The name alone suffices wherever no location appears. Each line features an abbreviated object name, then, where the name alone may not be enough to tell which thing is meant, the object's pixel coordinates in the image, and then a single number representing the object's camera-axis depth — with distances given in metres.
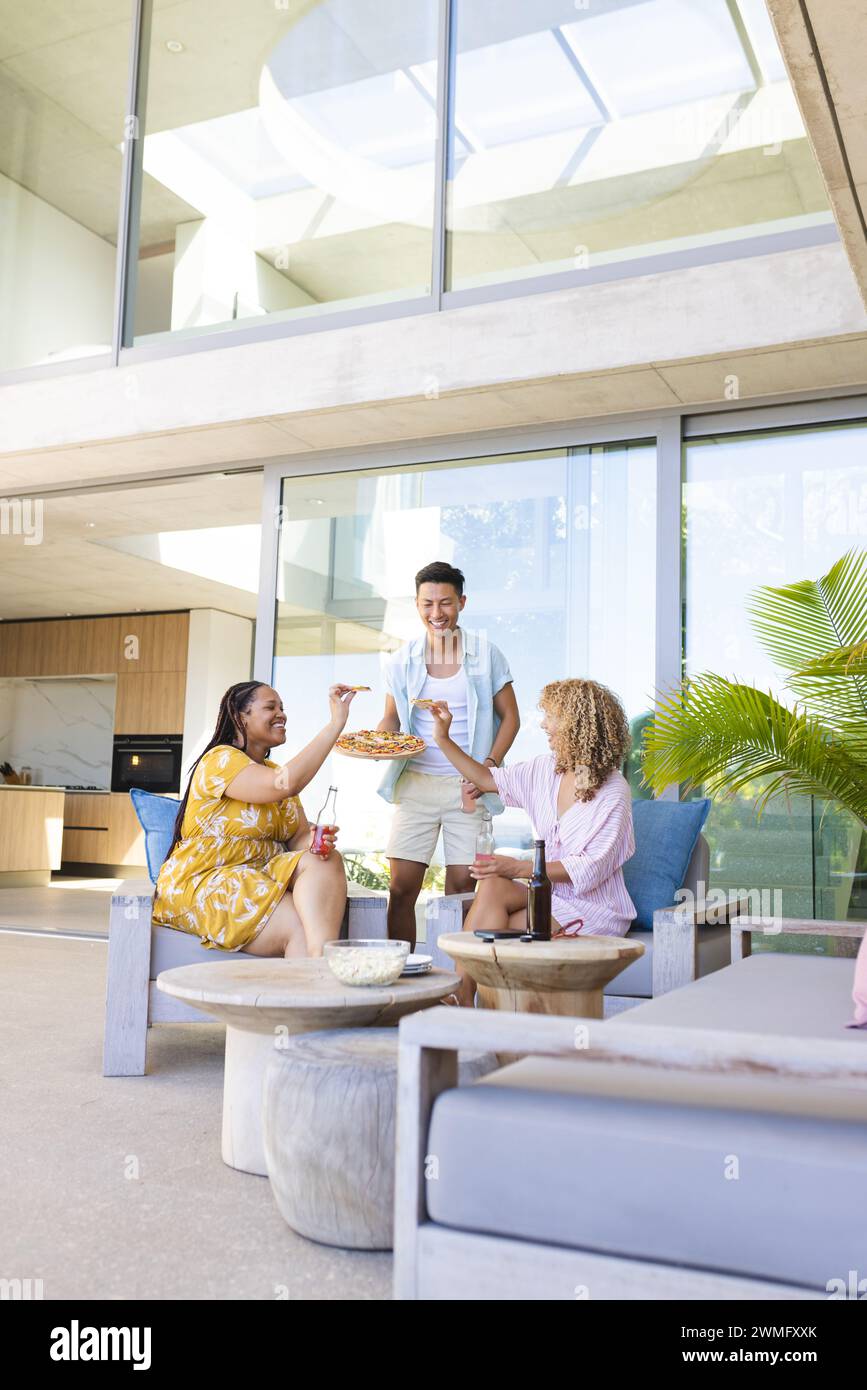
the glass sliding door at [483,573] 4.77
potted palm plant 3.61
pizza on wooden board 3.83
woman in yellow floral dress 3.12
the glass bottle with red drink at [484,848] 2.98
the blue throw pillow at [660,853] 3.49
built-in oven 10.44
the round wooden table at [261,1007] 2.11
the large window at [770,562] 4.37
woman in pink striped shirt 3.07
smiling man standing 4.05
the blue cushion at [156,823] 3.56
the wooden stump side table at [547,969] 2.43
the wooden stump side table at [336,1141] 1.82
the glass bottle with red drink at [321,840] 3.14
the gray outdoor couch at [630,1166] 1.26
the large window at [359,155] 4.58
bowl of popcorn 2.21
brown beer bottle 2.63
